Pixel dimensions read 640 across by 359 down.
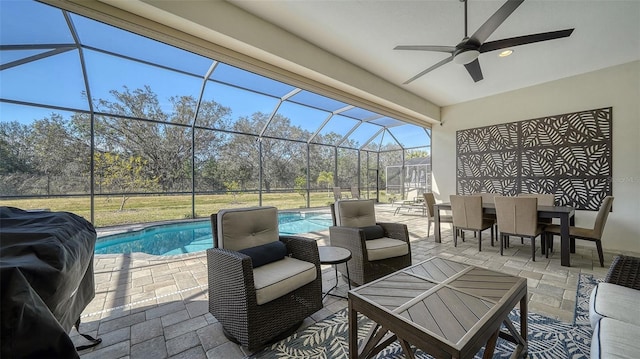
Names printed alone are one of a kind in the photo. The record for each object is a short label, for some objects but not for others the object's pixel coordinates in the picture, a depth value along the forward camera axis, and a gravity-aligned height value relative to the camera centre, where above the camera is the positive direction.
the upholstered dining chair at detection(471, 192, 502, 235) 4.51 -0.41
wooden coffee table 1.11 -0.71
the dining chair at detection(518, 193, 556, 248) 4.24 -0.38
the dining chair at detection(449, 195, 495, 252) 3.94 -0.59
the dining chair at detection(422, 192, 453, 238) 4.67 -0.53
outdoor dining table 3.27 -0.57
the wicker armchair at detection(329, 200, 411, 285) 2.49 -0.70
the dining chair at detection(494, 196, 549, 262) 3.44 -0.57
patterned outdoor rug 1.61 -1.18
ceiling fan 2.15 +1.47
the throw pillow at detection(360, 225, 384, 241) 2.88 -0.63
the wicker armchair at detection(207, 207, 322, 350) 1.64 -0.73
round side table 2.13 -0.70
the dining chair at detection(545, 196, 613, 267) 3.27 -0.76
